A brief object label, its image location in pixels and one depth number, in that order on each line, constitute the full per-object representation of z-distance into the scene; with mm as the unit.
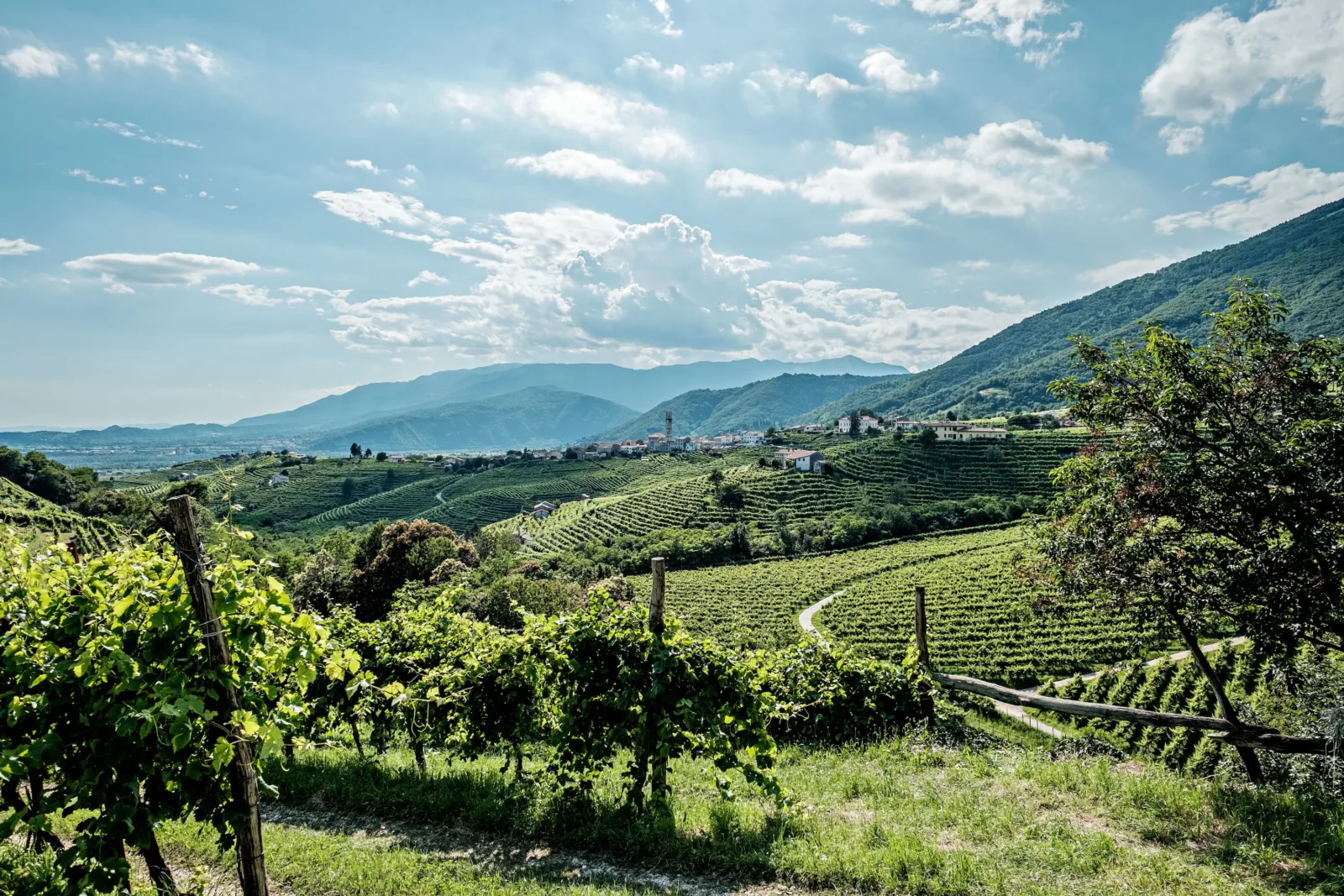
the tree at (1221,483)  7332
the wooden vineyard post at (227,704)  4062
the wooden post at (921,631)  10961
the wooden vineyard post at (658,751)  6922
